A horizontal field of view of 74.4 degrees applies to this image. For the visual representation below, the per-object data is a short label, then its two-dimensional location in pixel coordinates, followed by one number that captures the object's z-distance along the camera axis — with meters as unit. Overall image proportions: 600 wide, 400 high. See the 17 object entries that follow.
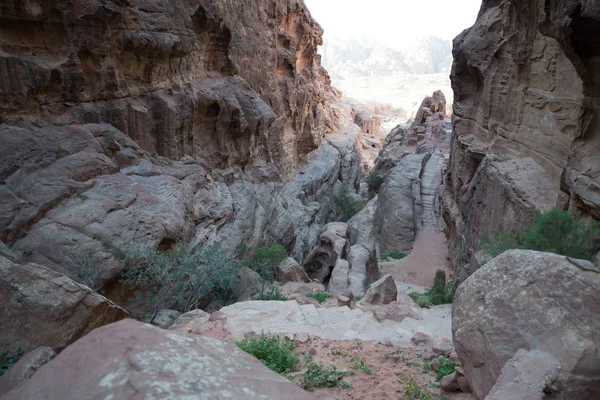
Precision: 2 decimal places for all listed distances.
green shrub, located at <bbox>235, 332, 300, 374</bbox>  6.50
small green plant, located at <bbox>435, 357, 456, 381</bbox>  6.23
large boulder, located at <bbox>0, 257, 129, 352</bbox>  5.62
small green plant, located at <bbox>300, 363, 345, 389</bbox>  6.05
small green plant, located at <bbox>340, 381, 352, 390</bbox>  6.02
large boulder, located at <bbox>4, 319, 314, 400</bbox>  2.63
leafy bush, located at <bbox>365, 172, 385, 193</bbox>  37.97
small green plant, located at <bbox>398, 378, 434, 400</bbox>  5.65
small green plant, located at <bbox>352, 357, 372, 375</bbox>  6.53
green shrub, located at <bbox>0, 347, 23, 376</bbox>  5.36
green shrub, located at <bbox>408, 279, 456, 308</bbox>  14.93
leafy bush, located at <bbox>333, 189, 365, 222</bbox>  35.91
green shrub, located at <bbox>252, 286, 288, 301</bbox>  13.81
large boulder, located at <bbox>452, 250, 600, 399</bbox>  4.27
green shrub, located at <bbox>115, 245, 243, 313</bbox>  11.50
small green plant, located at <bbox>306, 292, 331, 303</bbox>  13.65
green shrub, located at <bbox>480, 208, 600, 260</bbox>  9.35
